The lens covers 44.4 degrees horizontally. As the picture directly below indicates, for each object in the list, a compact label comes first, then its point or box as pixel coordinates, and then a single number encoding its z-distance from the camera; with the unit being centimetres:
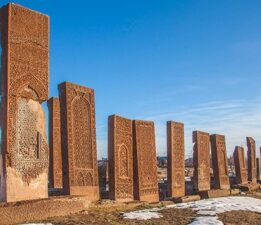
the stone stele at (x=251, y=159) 1500
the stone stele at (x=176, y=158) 946
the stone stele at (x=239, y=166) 1375
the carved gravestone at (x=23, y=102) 552
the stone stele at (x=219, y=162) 1193
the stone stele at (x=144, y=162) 837
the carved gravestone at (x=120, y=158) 767
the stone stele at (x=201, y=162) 1068
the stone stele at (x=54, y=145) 898
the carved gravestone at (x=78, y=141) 683
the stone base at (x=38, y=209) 490
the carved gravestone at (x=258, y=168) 1797
